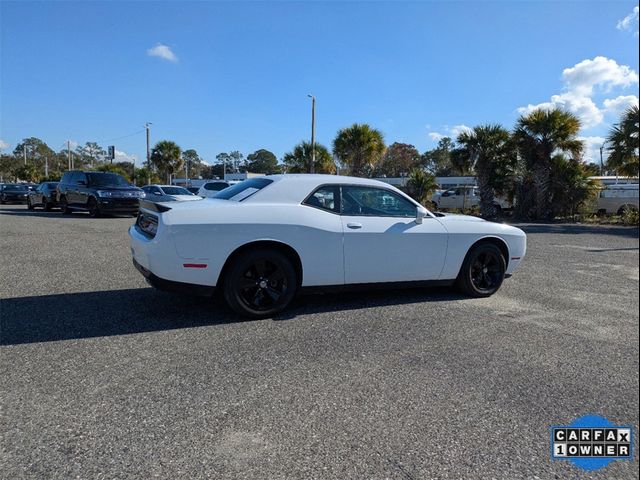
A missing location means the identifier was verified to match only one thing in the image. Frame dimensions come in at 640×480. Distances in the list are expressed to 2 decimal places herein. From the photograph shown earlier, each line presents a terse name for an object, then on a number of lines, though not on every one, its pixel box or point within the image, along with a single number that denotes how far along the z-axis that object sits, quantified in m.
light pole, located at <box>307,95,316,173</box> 30.00
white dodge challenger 4.37
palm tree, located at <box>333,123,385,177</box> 27.50
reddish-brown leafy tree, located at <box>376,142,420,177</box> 88.19
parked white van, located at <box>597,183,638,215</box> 19.64
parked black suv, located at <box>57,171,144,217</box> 16.78
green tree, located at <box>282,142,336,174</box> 31.86
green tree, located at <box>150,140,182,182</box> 48.25
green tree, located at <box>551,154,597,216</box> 19.55
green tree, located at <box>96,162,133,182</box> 59.82
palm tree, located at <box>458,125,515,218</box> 21.42
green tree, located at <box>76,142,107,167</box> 101.69
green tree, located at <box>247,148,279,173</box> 111.21
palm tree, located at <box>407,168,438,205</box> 23.95
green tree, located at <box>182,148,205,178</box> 128.25
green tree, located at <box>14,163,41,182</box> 69.75
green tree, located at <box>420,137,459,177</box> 91.12
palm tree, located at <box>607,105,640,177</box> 16.03
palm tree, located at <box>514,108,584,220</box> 19.38
